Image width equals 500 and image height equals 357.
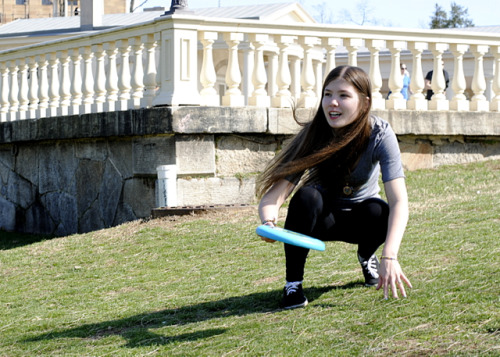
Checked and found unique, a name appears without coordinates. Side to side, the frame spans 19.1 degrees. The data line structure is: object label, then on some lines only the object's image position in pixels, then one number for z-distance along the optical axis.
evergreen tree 100.88
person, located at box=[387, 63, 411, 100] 23.48
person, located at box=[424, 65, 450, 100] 20.25
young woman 7.16
